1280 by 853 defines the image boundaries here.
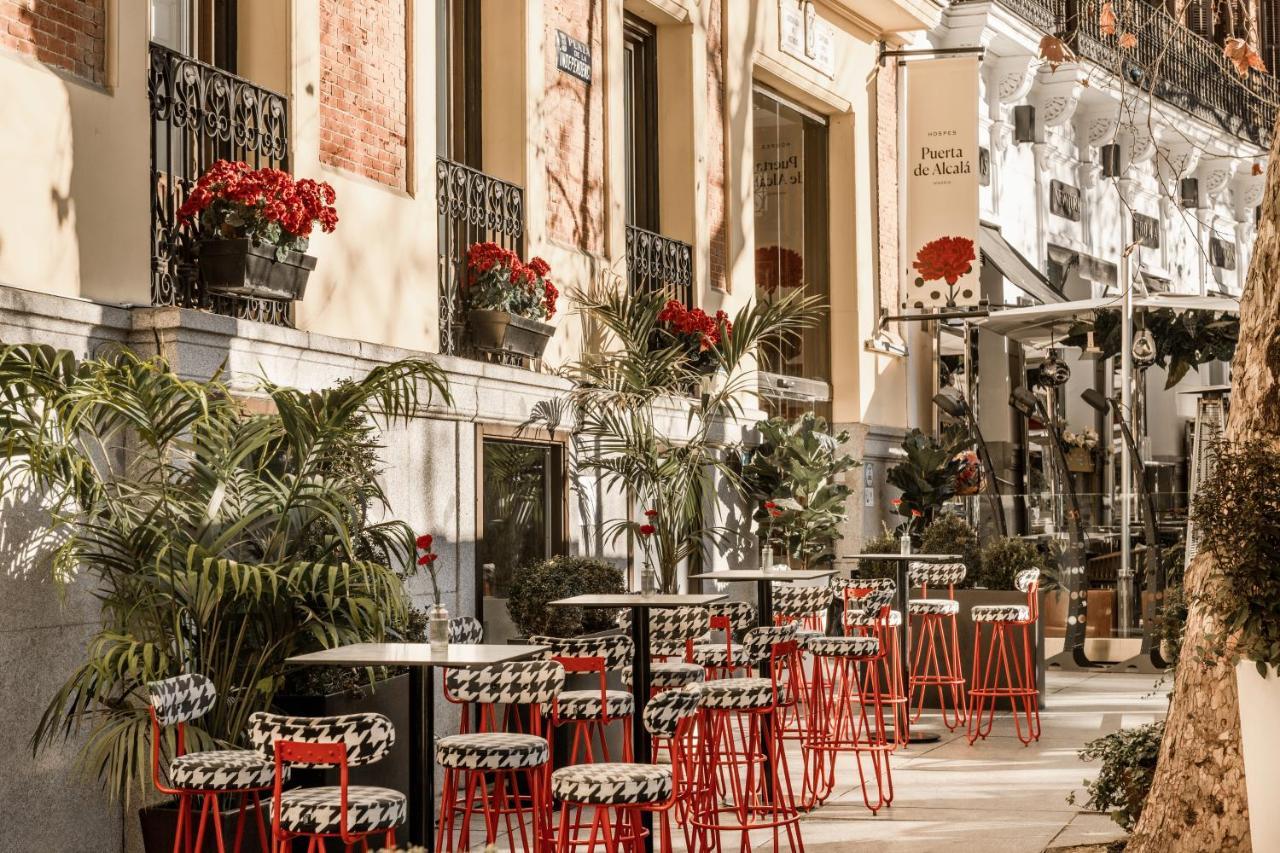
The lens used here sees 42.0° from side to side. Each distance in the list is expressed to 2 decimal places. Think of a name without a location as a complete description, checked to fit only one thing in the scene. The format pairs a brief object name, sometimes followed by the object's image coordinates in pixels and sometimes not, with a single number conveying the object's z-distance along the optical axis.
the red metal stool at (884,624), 10.24
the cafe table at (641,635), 7.25
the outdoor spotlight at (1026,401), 16.19
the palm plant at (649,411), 11.64
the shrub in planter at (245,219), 7.85
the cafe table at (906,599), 11.40
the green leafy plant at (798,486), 13.67
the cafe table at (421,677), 5.74
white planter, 5.46
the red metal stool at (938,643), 12.08
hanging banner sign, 16.83
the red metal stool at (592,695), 7.52
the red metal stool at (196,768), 5.78
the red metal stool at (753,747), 7.31
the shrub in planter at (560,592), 9.51
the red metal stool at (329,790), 5.32
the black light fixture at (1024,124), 20.55
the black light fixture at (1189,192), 26.39
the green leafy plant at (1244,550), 5.50
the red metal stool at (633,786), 5.74
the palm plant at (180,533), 6.40
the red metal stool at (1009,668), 11.65
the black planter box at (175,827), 6.31
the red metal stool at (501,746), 6.20
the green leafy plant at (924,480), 15.02
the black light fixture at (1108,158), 21.64
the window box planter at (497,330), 10.78
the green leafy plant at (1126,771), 6.66
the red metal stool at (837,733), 8.87
